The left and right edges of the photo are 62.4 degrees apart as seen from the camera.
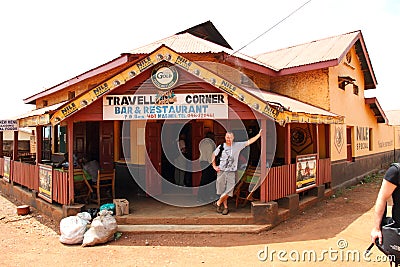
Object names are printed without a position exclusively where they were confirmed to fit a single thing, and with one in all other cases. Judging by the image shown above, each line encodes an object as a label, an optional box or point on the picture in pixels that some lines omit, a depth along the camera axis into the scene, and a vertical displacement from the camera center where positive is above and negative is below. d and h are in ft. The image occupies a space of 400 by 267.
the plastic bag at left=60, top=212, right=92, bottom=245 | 20.07 -5.64
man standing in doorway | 22.76 -2.18
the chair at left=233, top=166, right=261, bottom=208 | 24.22 -3.79
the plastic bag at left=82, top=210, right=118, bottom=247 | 19.58 -5.68
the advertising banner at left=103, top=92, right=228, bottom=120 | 22.18 +2.02
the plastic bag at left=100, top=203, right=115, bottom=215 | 22.91 -4.87
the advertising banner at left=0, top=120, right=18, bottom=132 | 33.81 +1.39
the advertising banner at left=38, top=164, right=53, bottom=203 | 24.90 -3.43
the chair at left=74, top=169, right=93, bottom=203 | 25.43 -3.91
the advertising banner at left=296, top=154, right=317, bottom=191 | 26.73 -3.11
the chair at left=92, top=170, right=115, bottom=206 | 25.14 -3.91
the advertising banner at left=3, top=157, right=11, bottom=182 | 35.88 -3.41
